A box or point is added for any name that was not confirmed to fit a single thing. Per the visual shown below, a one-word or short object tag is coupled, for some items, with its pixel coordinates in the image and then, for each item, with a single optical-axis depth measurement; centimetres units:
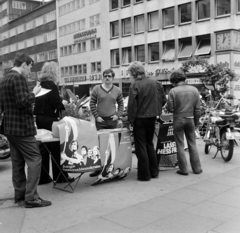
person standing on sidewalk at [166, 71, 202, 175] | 611
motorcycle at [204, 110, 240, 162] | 693
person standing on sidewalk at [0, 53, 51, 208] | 429
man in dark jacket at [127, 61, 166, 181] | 564
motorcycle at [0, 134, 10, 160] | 714
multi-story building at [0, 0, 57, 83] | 5672
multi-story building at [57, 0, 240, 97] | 3328
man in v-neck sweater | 617
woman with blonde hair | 534
